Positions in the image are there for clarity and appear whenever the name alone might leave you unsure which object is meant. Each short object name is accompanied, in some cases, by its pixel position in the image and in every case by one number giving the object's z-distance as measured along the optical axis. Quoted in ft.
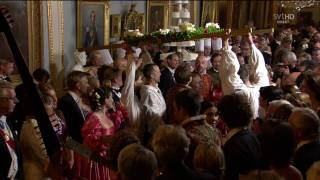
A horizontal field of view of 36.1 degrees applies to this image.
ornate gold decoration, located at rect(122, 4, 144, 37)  35.47
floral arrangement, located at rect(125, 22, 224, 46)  22.67
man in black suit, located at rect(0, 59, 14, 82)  21.10
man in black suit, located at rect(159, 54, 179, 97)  24.94
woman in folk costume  15.24
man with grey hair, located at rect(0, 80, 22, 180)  12.60
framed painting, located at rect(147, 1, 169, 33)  38.63
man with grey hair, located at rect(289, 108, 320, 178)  11.57
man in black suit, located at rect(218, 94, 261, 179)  11.45
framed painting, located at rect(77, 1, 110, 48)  31.58
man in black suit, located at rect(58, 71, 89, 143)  17.71
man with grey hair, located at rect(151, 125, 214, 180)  9.44
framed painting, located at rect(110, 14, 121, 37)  34.55
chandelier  35.88
